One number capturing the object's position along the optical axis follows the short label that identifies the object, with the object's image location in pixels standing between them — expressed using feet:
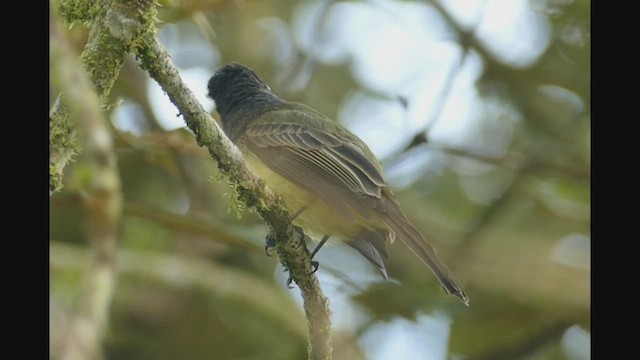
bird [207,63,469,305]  29.89
